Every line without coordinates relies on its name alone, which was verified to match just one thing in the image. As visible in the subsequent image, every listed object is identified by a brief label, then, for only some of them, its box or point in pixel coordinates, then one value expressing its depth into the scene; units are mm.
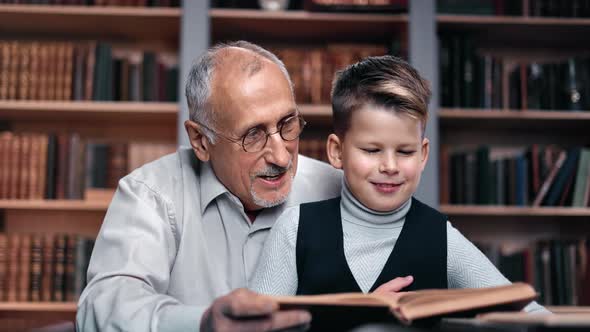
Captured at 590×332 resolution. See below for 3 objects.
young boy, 1223
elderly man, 1309
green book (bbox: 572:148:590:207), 2994
